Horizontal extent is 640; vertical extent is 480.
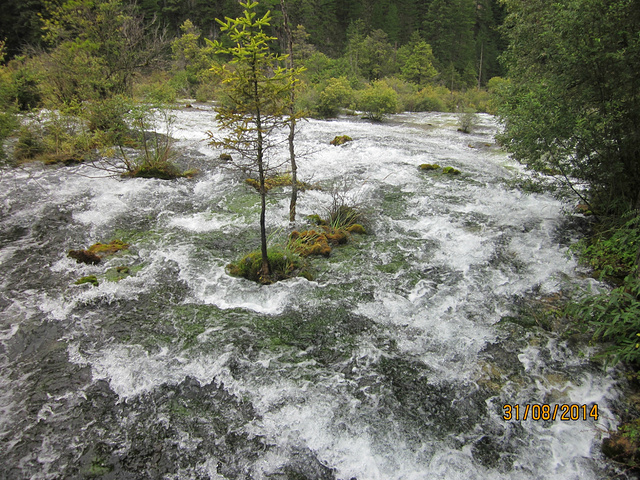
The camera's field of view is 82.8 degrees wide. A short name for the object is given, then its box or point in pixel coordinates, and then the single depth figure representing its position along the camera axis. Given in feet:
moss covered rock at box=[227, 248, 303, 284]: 21.02
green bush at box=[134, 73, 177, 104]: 38.53
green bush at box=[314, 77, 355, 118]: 71.39
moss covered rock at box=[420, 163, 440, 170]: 40.03
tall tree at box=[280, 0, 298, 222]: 22.03
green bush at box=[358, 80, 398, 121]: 71.26
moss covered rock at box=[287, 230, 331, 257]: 23.52
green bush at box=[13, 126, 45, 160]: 37.17
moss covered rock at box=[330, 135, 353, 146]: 49.03
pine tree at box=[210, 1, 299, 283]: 16.02
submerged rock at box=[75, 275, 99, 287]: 19.61
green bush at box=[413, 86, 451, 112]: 93.25
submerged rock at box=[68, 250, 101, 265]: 21.91
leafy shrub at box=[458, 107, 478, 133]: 63.83
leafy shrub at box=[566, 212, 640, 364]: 12.92
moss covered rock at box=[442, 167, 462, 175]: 38.40
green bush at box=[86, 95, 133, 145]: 34.68
